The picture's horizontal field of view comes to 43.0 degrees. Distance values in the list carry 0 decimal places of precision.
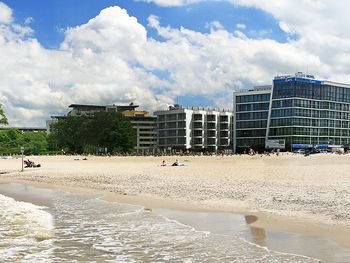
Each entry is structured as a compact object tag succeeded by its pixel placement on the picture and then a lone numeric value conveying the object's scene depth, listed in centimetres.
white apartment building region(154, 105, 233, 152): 17112
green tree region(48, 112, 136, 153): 13373
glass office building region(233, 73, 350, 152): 14688
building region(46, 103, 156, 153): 18875
